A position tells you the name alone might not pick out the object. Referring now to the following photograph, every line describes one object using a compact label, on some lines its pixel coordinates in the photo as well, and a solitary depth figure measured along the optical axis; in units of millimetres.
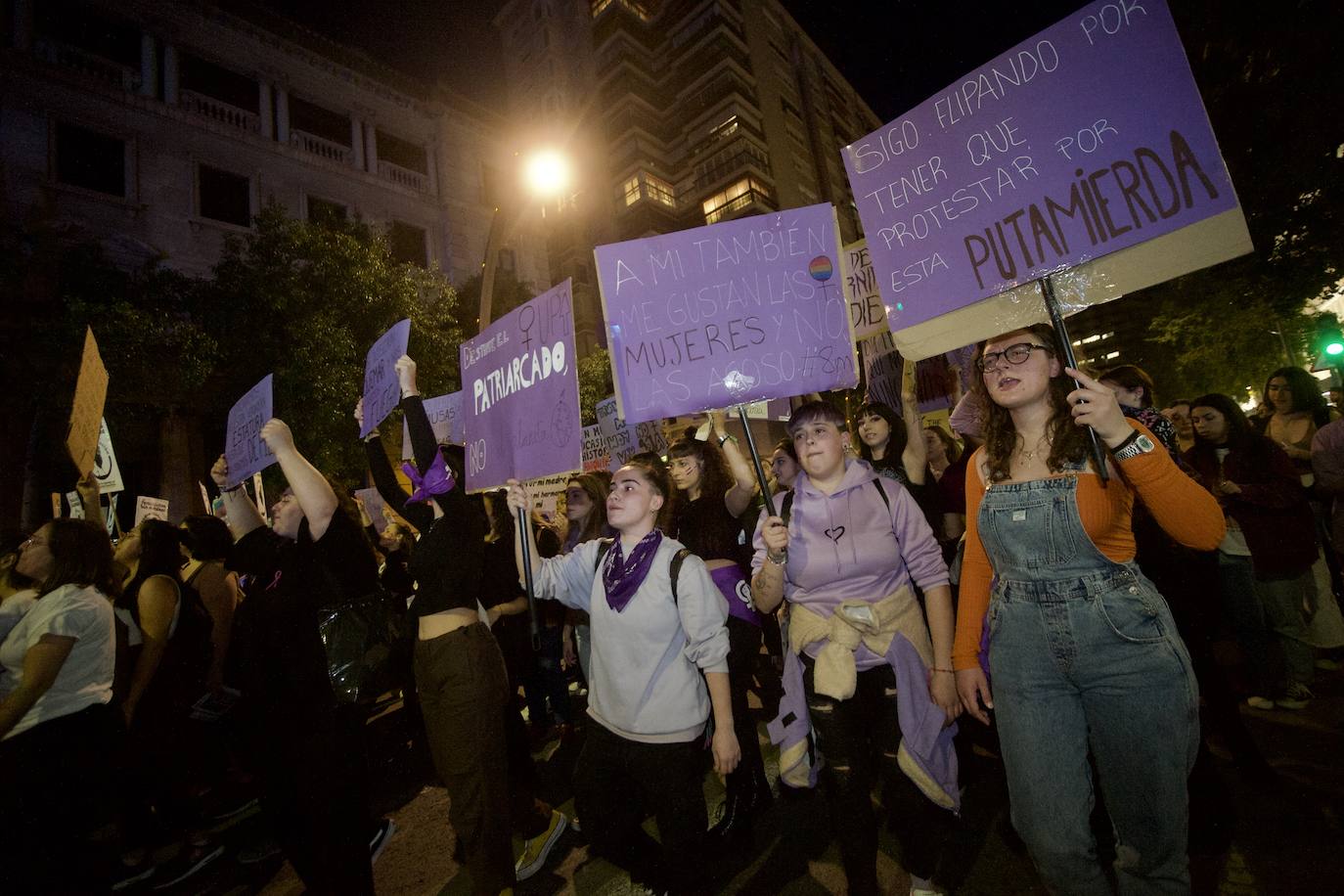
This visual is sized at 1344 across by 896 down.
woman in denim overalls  1822
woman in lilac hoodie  2543
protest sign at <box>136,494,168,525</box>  6766
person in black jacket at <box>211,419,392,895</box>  2936
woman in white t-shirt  2938
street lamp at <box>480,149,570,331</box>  7660
